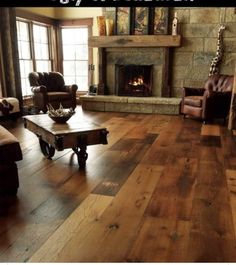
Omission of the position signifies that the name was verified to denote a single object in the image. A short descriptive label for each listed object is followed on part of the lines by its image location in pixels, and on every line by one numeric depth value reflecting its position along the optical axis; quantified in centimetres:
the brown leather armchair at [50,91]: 602
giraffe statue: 623
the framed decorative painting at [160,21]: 645
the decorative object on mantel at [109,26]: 675
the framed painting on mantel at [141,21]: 653
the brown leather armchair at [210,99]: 538
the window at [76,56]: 780
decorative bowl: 337
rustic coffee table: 299
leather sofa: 238
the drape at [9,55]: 588
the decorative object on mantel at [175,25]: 638
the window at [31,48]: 679
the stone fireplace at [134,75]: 653
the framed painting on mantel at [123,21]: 666
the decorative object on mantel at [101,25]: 677
